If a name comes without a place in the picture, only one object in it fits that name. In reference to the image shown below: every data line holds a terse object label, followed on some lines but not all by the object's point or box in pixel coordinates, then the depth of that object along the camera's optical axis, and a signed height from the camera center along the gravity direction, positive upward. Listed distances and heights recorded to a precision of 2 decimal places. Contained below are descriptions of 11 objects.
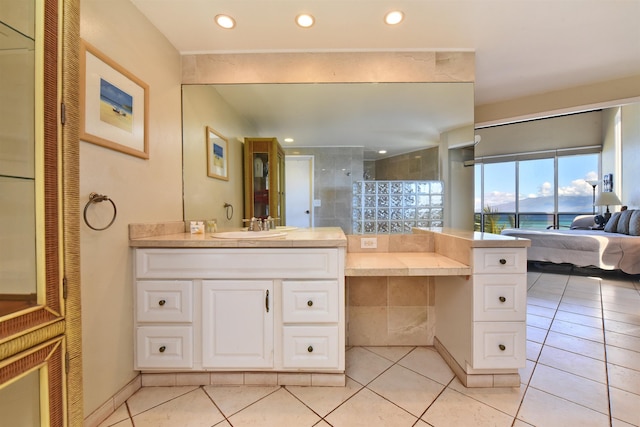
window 5.91 +0.55
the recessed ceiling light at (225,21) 1.54 +1.18
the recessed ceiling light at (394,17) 1.48 +1.16
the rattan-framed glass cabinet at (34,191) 0.71 +0.06
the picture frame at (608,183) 5.10 +0.58
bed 3.42 -0.49
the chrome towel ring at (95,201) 1.17 +0.05
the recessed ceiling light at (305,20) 1.52 +1.17
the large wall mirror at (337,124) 1.88 +0.68
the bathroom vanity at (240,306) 1.42 -0.53
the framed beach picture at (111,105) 1.16 +0.55
